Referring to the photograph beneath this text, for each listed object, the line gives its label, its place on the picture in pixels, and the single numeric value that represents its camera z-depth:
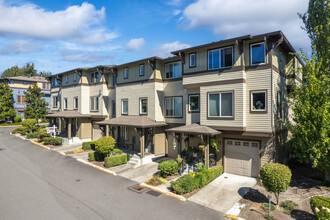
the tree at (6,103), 43.00
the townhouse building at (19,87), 47.66
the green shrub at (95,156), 18.42
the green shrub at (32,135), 29.19
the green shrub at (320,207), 7.84
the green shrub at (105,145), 17.86
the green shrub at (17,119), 46.69
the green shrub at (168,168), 14.05
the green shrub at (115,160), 16.77
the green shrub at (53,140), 24.73
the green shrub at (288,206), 9.55
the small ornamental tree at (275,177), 9.52
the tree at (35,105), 37.56
